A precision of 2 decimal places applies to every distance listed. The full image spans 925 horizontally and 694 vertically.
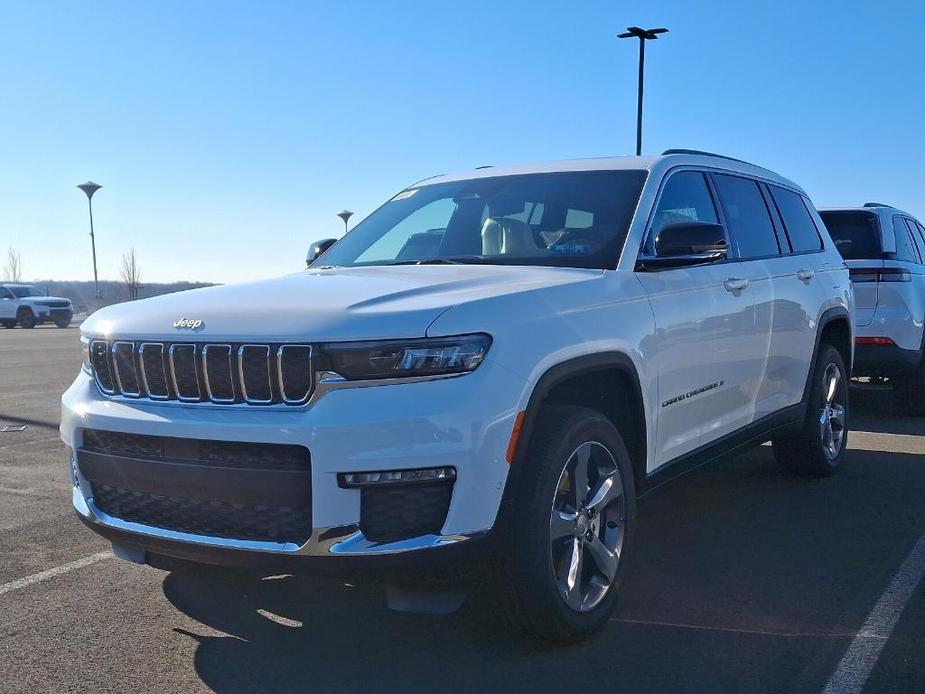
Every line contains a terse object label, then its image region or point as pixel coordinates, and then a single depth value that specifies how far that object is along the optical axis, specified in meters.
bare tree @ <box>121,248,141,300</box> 77.32
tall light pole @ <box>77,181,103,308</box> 35.39
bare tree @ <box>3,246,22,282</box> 86.12
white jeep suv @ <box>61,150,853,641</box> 2.94
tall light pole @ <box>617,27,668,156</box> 24.19
